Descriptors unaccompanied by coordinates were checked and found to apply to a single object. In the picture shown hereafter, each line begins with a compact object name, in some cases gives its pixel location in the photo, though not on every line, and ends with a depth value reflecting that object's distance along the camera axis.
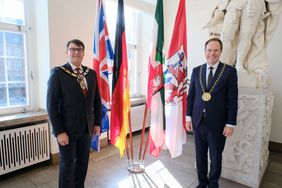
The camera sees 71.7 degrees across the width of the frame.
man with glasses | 1.49
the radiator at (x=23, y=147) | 2.11
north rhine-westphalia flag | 2.16
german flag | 2.19
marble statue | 2.12
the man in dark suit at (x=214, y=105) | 1.68
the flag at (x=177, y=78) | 2.21
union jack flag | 2.21
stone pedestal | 2.05
